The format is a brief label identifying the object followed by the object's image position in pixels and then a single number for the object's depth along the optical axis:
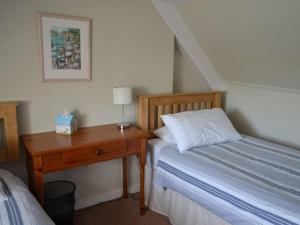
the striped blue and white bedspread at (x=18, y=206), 1.30
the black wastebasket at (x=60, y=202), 2.09
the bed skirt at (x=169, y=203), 2.03
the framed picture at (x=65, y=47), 2.19
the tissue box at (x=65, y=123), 2.23
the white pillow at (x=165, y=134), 2.54
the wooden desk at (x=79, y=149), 1.87
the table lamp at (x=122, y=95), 2.38
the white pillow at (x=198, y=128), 2.38
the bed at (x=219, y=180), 1.64
